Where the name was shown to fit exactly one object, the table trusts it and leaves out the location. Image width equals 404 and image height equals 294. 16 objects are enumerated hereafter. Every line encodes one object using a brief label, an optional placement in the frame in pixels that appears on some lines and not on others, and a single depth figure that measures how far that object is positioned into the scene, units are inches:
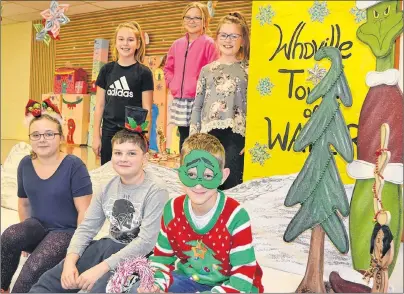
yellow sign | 69.6
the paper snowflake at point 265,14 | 75.2
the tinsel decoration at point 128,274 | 57.6
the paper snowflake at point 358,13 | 68.6
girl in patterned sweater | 80.4
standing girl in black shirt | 85.7
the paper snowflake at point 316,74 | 71.6
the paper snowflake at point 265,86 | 76.2
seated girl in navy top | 72.0
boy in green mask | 56.2
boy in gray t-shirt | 64.6
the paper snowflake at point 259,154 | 77.5
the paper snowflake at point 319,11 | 71.1
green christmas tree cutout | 67.7
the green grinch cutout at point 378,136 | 66.3
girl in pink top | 85.7
